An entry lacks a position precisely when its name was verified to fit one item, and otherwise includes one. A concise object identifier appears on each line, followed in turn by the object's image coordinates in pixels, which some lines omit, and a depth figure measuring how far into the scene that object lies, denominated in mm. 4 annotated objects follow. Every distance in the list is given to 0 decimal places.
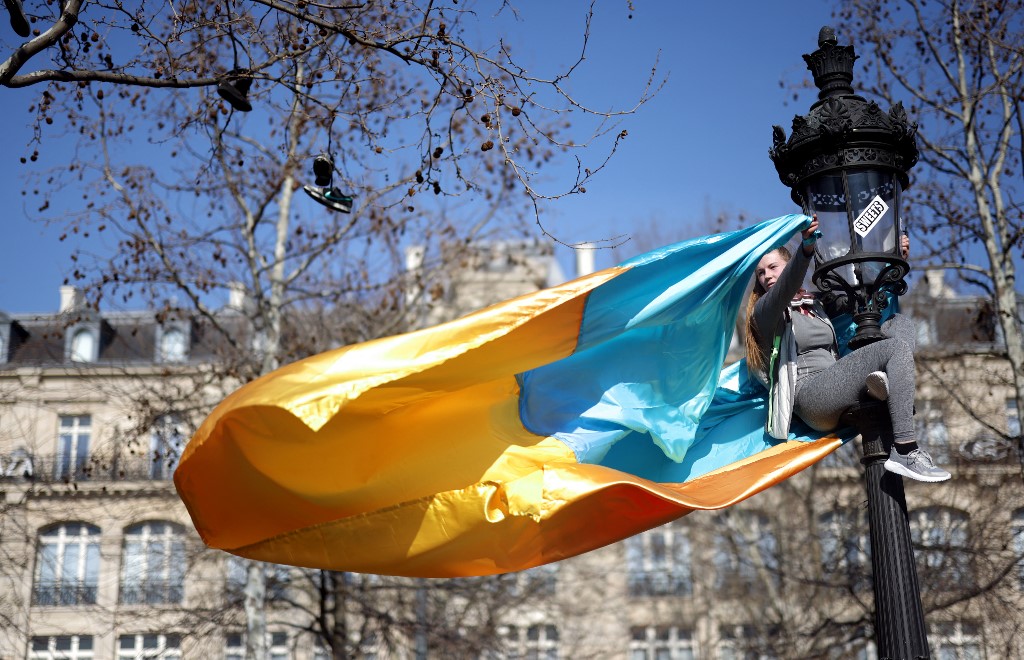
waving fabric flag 6477
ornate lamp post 5973
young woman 5906
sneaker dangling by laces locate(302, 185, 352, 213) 10961
